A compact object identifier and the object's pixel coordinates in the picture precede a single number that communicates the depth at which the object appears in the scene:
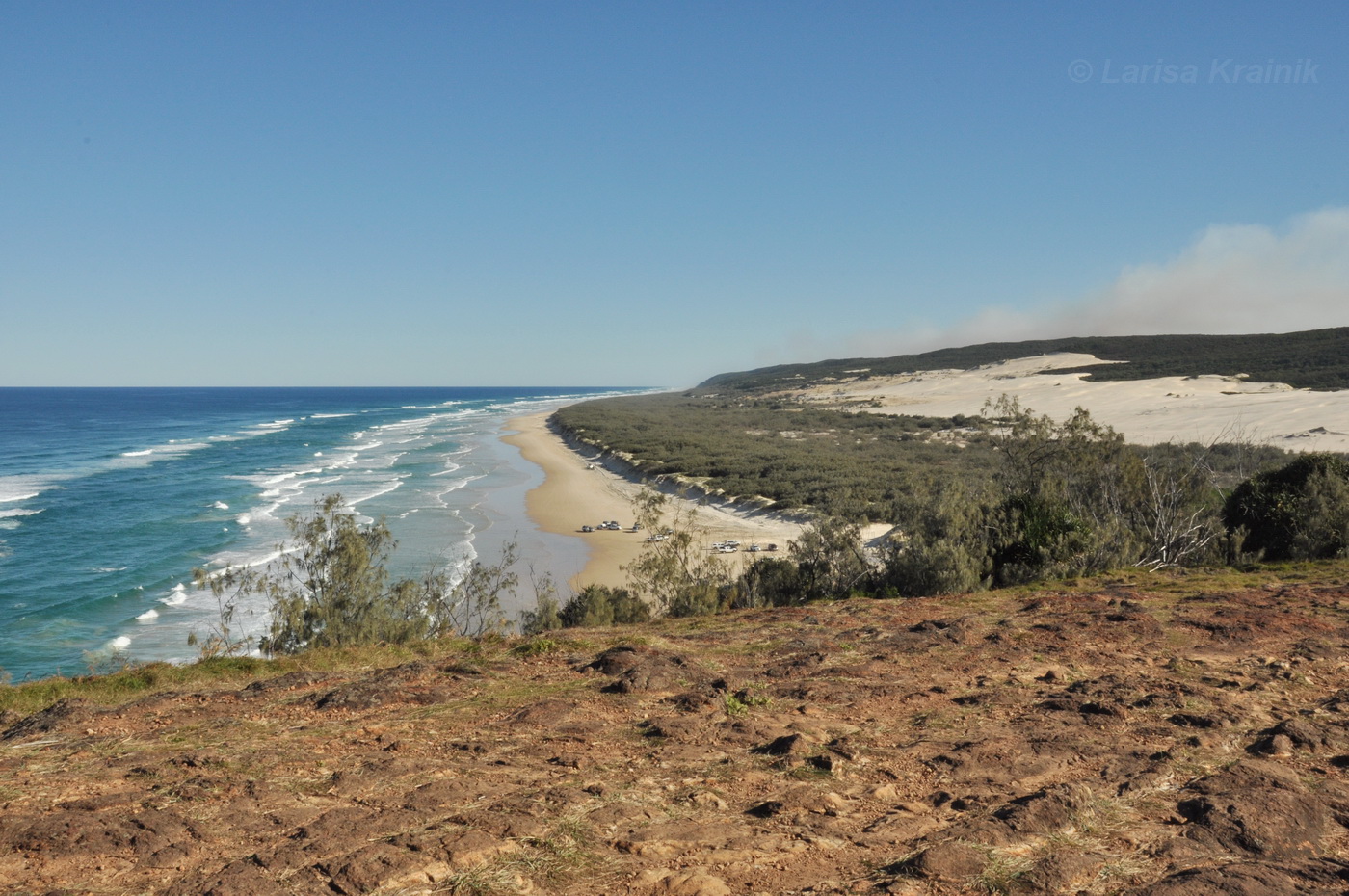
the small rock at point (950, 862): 4.73
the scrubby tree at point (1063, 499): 17.22
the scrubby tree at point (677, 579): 17.39
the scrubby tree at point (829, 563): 18.08
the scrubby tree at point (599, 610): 17.09
